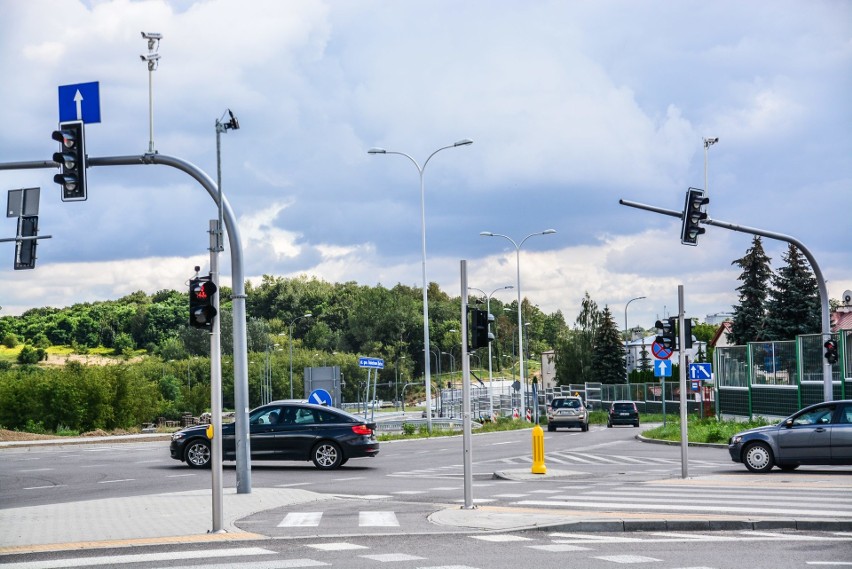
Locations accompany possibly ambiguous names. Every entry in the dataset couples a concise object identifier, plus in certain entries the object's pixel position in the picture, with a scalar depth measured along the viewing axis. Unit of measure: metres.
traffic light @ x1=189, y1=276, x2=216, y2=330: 12.75
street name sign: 35.00
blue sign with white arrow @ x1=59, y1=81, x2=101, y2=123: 18.03
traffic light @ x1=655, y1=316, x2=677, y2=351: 21.66
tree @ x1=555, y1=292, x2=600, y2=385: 114.94
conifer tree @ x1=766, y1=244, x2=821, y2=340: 76.00
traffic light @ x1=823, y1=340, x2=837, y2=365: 28.20
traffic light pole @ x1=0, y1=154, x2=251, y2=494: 17.88
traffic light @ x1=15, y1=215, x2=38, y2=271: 25.28
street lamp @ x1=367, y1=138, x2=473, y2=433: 42.53
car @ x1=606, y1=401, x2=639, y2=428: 57.91
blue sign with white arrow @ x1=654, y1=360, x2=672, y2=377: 34.81
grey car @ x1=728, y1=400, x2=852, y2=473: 21.69
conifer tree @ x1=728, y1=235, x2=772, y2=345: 84.81
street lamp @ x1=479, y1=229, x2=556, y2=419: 60.91
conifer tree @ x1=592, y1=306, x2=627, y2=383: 116.75
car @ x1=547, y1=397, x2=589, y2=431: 52.44
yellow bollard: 22.47
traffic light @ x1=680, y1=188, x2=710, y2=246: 26.30
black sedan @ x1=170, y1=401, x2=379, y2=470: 24.88
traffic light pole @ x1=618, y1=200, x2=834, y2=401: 27.23
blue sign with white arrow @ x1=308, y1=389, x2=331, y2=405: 32.44
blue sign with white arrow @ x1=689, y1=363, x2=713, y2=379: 39.69
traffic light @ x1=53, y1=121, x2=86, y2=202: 17.80
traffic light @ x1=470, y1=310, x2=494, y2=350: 15.53
